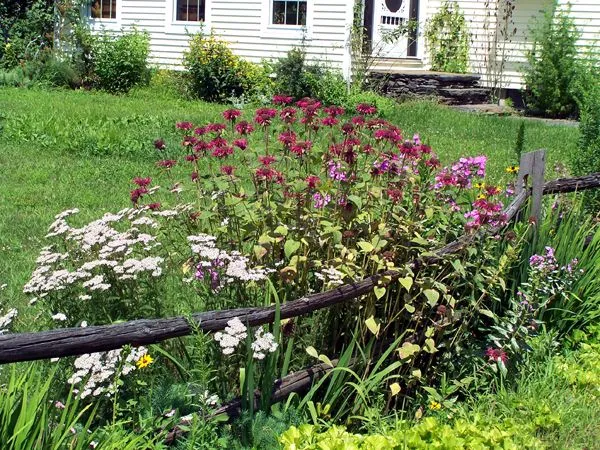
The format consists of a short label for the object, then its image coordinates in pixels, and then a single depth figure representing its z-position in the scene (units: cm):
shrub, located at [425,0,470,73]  1753
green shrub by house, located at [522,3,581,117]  1526
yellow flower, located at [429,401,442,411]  370
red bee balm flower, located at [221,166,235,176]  356
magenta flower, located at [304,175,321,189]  351
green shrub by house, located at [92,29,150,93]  1588
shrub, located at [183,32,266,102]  1554
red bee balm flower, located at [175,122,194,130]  376
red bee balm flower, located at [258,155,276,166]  351
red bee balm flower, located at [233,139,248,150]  358
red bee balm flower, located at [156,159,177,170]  390
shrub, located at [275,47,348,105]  1482
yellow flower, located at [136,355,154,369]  298
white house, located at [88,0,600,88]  1576
